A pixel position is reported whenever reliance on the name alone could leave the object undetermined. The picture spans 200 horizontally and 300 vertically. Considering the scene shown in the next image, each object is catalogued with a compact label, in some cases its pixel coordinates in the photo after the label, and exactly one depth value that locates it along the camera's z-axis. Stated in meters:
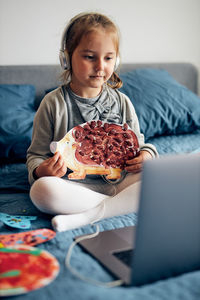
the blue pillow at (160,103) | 2.09
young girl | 1.31
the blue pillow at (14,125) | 1.83
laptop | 0.79
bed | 0.83
